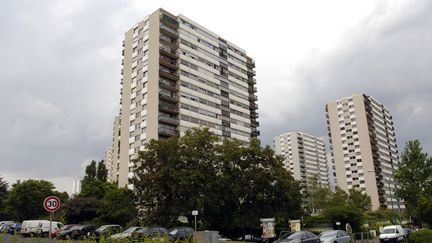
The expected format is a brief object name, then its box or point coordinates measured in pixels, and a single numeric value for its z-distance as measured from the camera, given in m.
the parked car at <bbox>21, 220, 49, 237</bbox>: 37.83
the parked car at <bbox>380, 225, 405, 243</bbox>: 34.22
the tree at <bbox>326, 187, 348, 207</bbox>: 82.07
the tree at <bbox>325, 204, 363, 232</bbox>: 51.53
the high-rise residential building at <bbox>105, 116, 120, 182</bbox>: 114.91
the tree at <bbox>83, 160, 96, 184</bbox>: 84.25
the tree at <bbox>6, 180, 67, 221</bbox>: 63.44
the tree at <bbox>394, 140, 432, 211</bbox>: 52.03
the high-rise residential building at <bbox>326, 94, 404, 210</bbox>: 122.25
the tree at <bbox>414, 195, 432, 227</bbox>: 35.84
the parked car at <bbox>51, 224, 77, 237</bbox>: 35.33
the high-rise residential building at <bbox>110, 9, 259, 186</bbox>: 71.94
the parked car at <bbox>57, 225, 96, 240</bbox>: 33.77
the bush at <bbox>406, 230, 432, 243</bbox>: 21.79
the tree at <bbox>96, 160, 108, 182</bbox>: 84.38
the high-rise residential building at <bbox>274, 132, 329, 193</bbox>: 180.62
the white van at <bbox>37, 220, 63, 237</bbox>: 38.17
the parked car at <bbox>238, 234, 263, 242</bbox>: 45.16
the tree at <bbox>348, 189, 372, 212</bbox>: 89.24
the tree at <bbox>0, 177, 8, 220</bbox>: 69.60
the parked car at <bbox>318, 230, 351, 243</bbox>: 26.72
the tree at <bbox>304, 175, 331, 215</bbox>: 89.31
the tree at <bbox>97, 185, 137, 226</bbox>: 48.00
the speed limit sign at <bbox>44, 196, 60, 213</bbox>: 14.73
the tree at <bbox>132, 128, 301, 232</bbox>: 41.53
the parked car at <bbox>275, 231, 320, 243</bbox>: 23.77
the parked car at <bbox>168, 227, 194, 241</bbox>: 29.05
